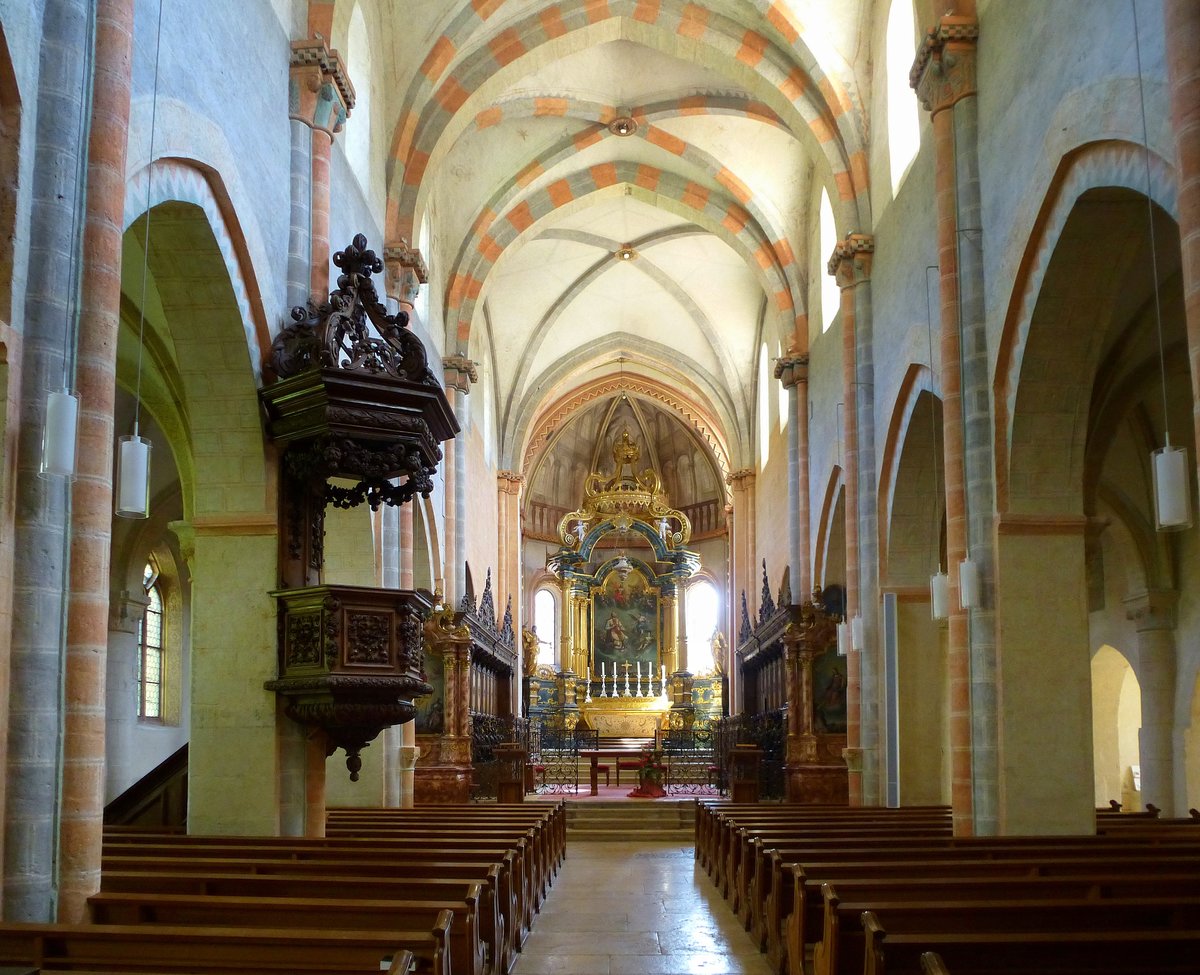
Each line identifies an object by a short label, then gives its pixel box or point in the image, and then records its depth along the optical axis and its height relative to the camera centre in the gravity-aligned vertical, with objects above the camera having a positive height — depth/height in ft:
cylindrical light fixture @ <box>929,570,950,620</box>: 41.06 +2.47
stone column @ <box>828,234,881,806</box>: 56.08 +7.11
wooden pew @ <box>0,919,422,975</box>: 17.57 -3.66
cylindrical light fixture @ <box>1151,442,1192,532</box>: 23.77 +3.35
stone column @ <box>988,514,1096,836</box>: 36.99 -0.08
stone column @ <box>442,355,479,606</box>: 75.20 +11.27
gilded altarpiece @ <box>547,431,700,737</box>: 126.11 +8.61
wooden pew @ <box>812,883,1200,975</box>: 20.18 -3.80
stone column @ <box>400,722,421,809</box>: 58.75 -3.72
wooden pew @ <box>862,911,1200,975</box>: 17.06 -3.68
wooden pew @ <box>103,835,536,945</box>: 29.40 -3.98
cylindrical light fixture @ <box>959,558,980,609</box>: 38.22 +2.56
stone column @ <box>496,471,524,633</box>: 106.11 +11.51
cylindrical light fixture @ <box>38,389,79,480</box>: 21.49 +3.99
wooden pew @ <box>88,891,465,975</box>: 20.53 -3.78
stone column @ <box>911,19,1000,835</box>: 37.99 +8.18
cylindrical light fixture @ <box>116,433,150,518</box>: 23.93 +3.75
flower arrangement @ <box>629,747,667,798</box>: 79.41 -6.36
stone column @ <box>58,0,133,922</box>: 22.35 +3.46
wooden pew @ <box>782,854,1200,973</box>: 24.23 -3.91
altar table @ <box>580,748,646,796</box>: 89.40 -5.64
